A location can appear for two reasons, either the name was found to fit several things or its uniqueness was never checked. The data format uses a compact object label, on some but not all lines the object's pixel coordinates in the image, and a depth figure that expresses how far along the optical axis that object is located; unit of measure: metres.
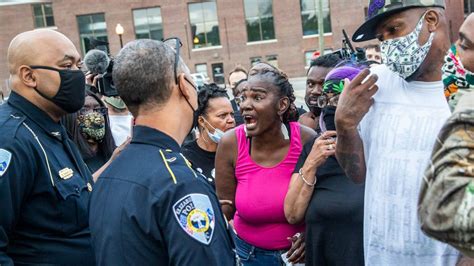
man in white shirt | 2.00
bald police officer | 2.17
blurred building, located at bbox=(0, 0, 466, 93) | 36.22
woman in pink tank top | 3.05
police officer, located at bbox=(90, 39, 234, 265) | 1.60
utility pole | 18.21
